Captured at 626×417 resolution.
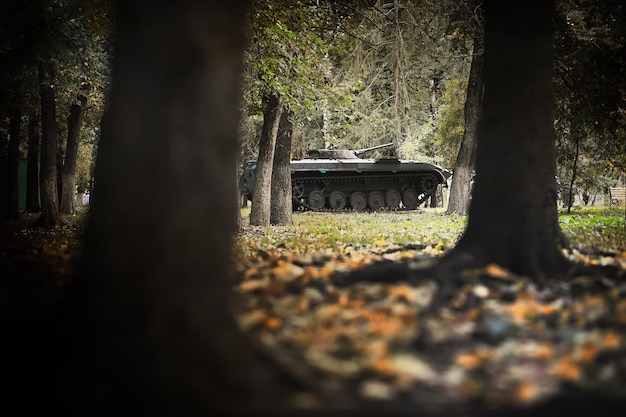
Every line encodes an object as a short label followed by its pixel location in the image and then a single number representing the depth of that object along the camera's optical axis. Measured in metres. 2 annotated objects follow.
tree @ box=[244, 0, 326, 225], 13.45
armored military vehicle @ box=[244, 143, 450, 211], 29.81
